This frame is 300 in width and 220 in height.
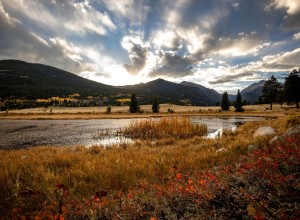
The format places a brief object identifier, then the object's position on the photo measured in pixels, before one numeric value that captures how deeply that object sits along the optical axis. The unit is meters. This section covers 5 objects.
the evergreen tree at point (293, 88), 60.32
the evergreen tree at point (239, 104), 71.12
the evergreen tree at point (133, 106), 72.11
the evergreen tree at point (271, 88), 72.75
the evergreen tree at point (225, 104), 76.88
